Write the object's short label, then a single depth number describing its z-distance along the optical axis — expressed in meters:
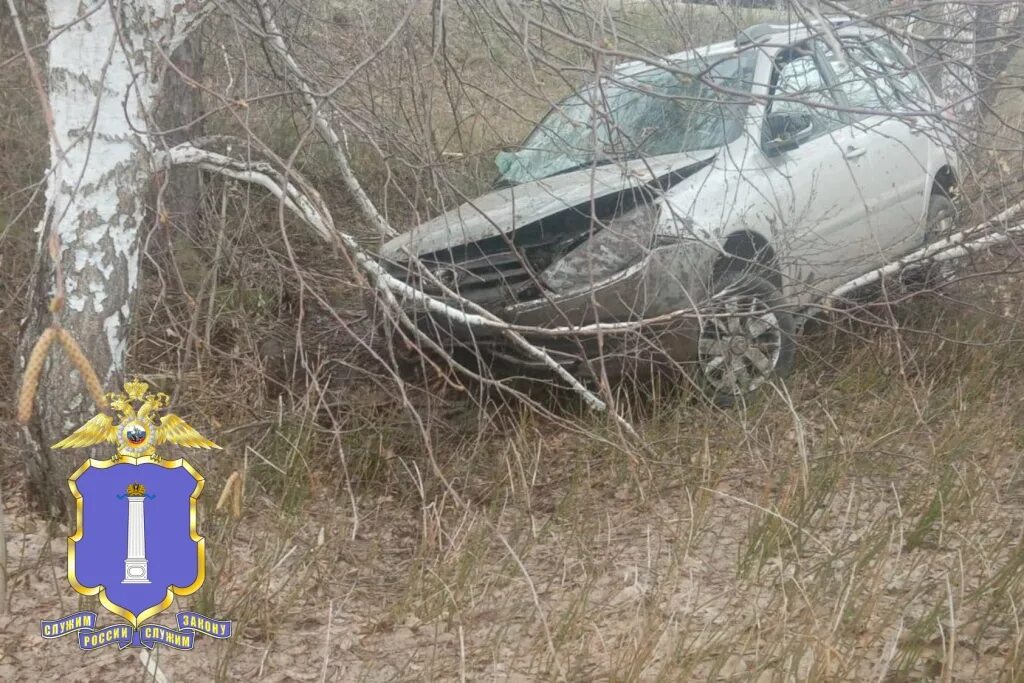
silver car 4.14
